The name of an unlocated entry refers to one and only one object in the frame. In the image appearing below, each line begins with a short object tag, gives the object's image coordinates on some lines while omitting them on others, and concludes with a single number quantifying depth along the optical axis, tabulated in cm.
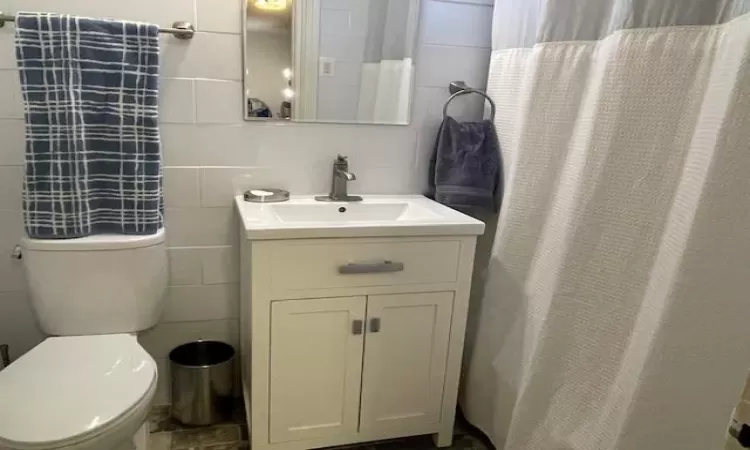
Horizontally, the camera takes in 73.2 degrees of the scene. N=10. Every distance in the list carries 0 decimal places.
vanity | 142
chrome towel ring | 178
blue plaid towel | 140
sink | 169
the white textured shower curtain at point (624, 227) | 101
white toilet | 113
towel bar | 154
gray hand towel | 175
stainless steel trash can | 173
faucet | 176
